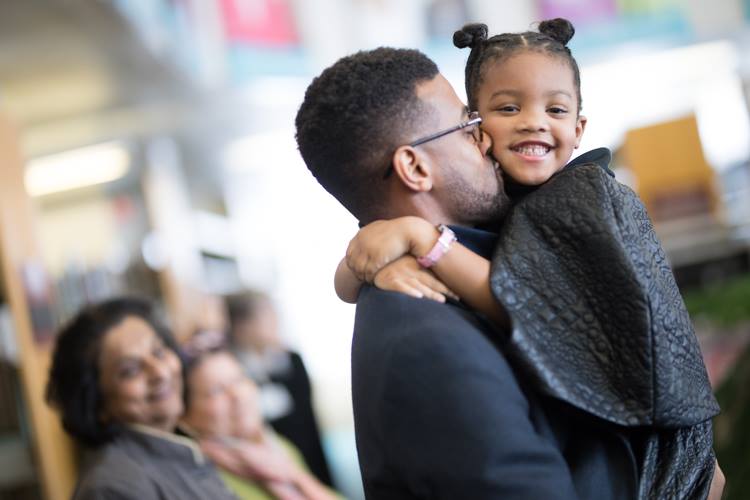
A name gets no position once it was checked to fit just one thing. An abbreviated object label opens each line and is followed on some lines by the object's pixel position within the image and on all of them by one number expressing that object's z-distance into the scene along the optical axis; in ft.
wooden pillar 11.74
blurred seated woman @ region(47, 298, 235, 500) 8.19
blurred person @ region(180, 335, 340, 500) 9.66
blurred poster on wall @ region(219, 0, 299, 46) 24.09
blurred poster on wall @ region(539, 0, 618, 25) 29.04
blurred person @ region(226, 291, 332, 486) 13.67
